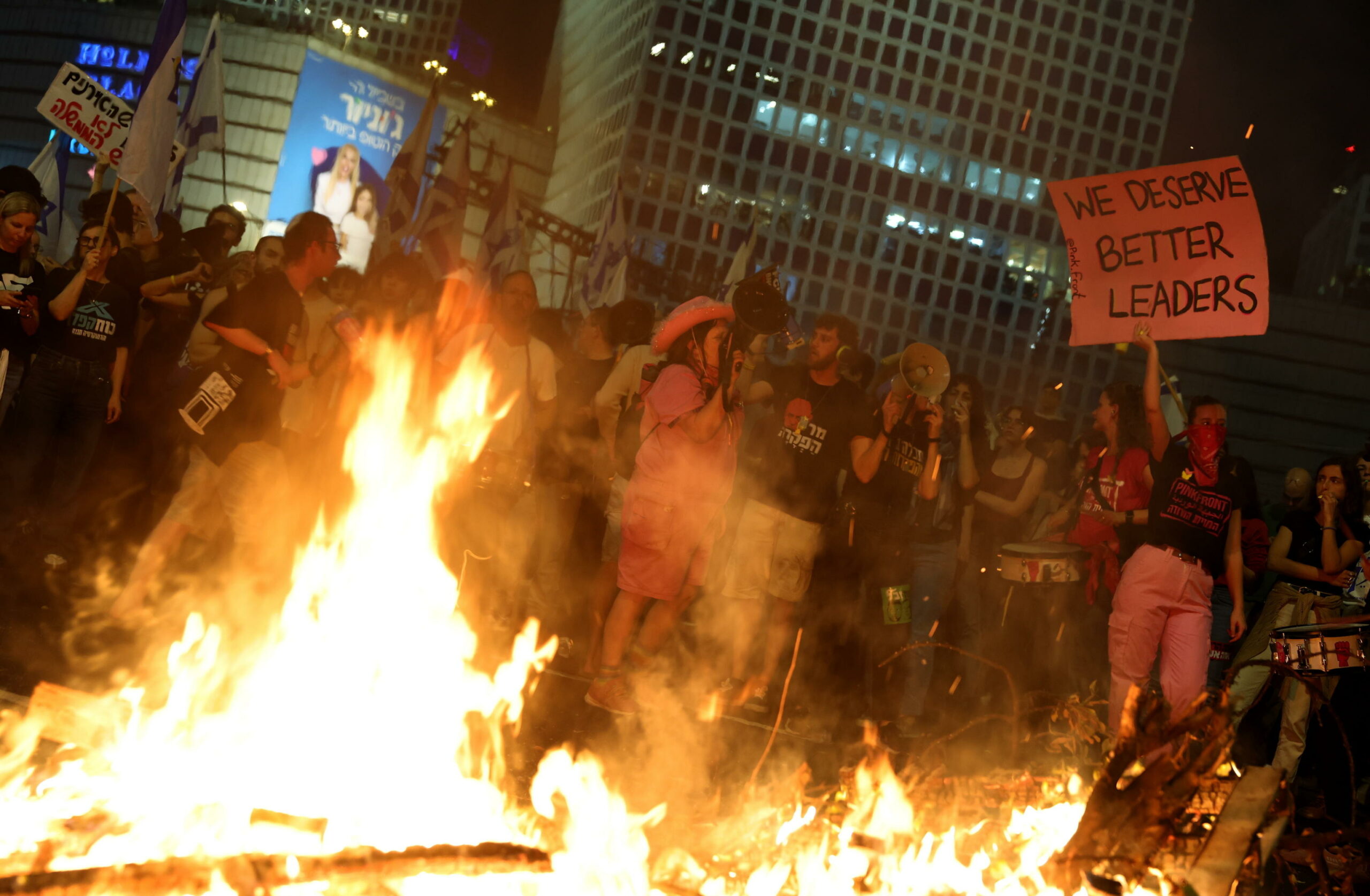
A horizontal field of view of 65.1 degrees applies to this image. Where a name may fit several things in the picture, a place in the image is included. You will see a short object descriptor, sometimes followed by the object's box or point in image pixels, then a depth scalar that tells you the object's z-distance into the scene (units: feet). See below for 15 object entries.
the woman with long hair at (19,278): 18.24
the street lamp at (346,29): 318.59
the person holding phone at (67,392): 19.62
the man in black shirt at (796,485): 20.72
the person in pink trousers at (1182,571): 18.57
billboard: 205.36
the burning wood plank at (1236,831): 10.40
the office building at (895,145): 304.91
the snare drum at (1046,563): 22.41
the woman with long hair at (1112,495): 22.04
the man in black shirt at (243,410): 17.19
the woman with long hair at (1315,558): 20.72
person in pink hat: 18.06
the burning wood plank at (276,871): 7.76
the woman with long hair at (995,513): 25.21
